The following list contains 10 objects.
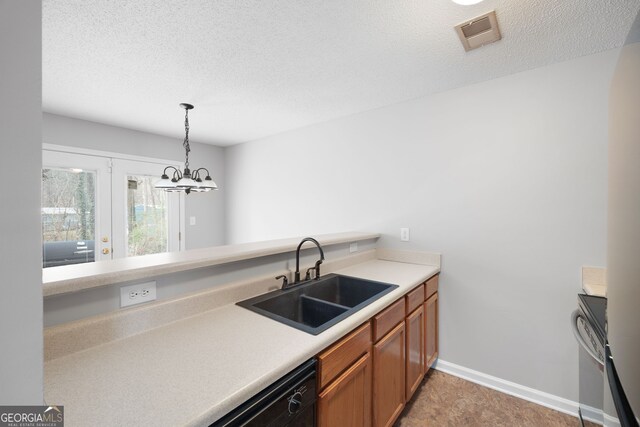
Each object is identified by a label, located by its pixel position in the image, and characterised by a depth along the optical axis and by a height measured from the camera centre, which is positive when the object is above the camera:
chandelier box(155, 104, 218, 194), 2.37 +0.25
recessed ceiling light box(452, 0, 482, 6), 1.33 +1.02
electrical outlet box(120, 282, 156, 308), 1.10 -0.34
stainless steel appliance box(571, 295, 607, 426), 1.13 -0.62
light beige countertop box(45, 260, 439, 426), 0.69 -0.50
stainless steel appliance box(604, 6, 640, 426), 0.56 -0.07
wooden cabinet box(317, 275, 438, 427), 1.11 -0.80
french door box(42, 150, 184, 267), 2.96 +0.04
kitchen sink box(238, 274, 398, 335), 1.38 -0.53
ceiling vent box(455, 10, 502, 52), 1.50 +1.05
